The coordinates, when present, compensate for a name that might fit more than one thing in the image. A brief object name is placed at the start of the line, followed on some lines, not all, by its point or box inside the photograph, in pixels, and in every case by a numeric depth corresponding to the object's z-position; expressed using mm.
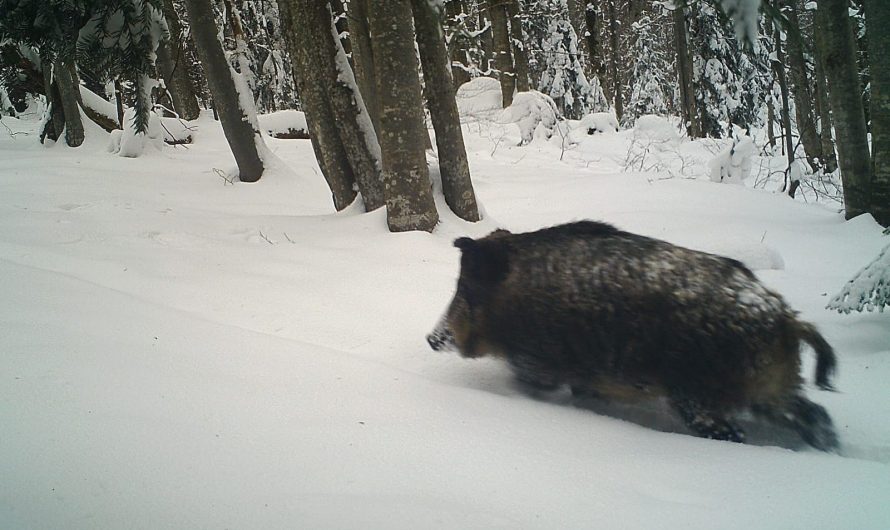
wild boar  2357
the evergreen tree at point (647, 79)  31234
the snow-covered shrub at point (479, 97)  18000
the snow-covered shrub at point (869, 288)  2943
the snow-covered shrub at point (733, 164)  8367
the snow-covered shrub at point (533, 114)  14109
